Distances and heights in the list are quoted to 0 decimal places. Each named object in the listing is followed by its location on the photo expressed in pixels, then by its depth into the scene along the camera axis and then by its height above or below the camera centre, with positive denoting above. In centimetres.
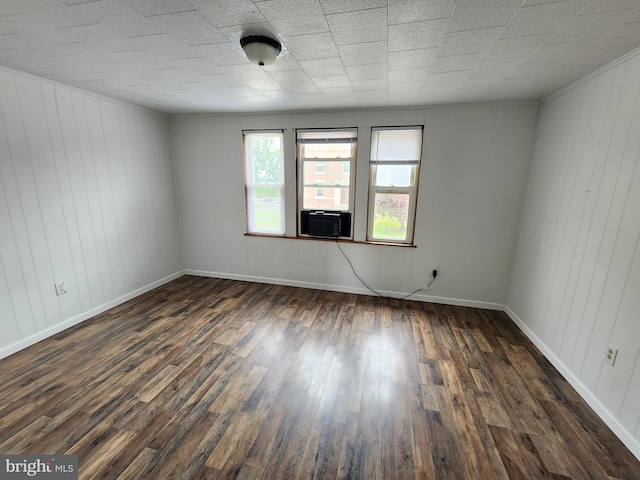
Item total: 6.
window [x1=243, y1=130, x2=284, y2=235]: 370 +2
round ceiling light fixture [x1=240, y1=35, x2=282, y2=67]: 162 +81
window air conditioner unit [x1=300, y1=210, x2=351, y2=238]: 358 -53
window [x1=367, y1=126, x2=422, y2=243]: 324 +4
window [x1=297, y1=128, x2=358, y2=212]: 343 +20
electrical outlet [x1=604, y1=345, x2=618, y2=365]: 172 -106
